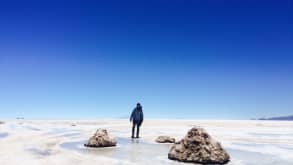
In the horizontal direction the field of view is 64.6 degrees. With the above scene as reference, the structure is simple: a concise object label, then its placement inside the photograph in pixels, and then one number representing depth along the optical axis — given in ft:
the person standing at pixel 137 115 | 44.20
